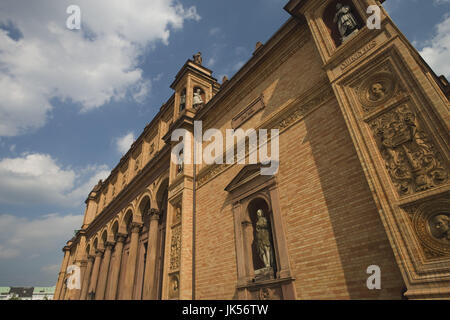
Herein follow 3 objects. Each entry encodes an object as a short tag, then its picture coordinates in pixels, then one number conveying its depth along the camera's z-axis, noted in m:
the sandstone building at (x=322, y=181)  4.50
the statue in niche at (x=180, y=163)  12.28
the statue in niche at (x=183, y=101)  14.58
